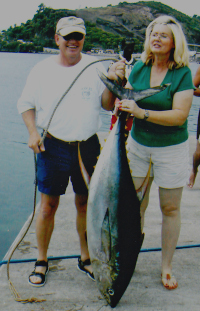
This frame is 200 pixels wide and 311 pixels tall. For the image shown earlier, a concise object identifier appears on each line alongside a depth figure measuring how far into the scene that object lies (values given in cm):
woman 191
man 199
